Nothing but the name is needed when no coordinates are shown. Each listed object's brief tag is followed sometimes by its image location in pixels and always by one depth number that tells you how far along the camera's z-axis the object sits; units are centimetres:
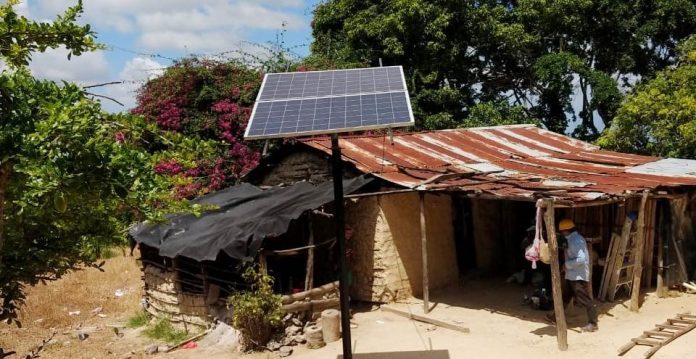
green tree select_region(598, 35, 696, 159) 1425
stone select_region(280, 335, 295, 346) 886
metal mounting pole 577
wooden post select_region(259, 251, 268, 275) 906
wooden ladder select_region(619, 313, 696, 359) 744
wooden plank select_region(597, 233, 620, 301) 974
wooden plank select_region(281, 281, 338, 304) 920
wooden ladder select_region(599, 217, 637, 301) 960
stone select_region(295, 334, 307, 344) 890
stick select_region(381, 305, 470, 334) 889
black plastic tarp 891
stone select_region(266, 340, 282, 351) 876
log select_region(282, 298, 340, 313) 916
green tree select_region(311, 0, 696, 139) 1805
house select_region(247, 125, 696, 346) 977
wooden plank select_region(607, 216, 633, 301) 959
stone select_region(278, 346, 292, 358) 857
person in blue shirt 838
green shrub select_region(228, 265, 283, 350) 866
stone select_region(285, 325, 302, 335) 903
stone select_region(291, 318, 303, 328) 920
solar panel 570
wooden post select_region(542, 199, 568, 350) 770
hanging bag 806
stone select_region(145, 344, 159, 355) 957
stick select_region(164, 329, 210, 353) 958
